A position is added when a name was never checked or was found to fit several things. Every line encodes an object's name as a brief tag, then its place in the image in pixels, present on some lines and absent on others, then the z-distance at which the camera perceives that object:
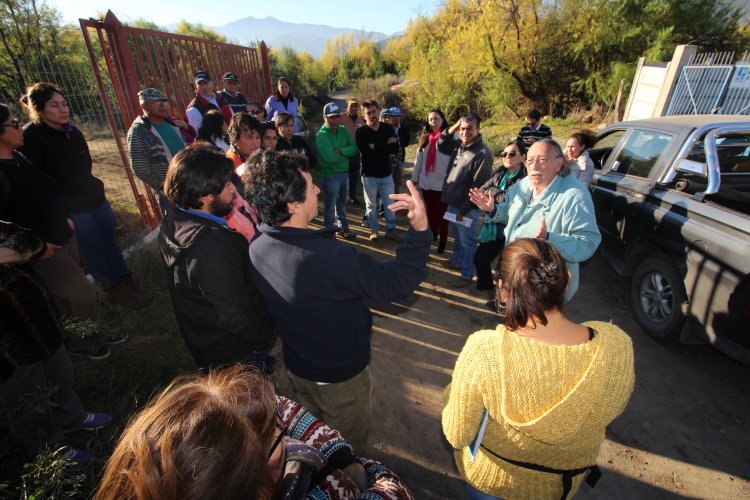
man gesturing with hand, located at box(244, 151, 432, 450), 1.50
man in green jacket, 5.05
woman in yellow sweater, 1.18
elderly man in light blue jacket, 2.44
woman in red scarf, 4.65
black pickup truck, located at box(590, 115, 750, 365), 2.58
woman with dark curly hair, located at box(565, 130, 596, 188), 4.04
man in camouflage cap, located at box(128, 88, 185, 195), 3.65
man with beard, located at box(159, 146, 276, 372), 1.79
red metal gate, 4.20
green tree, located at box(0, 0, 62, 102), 3.31
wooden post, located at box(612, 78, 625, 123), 11.81
